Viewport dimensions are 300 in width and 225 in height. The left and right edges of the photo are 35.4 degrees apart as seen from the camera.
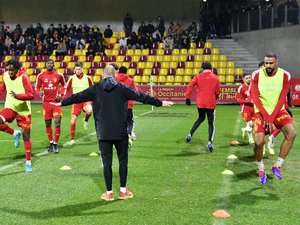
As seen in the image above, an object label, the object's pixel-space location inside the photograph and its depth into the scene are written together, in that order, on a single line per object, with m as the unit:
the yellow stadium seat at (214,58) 27.94
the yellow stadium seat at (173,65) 27.73
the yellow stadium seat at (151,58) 28.45
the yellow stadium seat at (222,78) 26.17
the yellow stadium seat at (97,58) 29.05
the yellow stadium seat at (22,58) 30.23
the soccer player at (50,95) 10.88
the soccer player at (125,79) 11.49
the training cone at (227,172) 8.50
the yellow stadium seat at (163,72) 27.22
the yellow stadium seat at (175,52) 28.62
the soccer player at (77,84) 11.82
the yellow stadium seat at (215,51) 28.62
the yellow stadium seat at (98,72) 27.69
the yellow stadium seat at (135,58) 28.65
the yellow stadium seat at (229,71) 26.78
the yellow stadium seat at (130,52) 29.16
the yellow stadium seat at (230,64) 27.44
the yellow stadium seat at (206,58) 27.92
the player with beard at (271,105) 7.40
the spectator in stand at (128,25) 30.81
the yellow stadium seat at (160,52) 28.84
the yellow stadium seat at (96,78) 27.02
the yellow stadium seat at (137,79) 26.73
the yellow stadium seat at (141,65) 28.06
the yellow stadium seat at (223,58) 28.02
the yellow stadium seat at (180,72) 27.12
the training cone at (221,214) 5.91
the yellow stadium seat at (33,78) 27.91
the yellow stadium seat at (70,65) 28.95
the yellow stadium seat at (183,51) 28.55
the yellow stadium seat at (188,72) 26.99
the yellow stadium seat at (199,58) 27.91
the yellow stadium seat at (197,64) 27.47
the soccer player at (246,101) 11.19
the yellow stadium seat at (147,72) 27.42
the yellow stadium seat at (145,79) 26.75
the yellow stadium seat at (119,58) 28.58
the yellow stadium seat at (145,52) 28.94
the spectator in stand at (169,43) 29.16
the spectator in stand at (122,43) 29.58
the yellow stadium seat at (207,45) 29.05
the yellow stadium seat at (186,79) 26.44
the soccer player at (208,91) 10.93
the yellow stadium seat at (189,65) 27.52
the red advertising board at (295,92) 23.72
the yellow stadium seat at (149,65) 28.02
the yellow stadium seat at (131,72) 27.42
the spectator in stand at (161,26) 30.42
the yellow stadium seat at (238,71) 26.83
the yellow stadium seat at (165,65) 27.81
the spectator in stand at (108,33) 30.89
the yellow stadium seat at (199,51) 28.51
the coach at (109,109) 6.50
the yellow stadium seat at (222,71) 26.69
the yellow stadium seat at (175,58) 28.23
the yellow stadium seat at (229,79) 26.12
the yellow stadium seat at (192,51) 28.62
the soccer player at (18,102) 8.54
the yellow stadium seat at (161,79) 26.59
